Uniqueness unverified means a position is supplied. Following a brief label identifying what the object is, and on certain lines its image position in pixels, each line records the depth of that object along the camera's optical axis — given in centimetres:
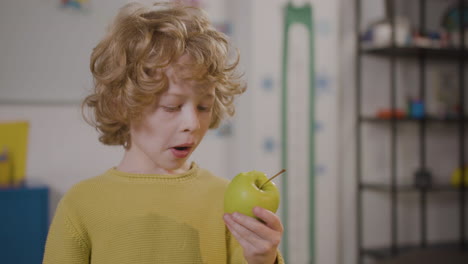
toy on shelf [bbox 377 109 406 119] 318
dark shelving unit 319
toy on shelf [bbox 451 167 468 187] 340
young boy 97
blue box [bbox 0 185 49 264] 222
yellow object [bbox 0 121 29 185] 238
